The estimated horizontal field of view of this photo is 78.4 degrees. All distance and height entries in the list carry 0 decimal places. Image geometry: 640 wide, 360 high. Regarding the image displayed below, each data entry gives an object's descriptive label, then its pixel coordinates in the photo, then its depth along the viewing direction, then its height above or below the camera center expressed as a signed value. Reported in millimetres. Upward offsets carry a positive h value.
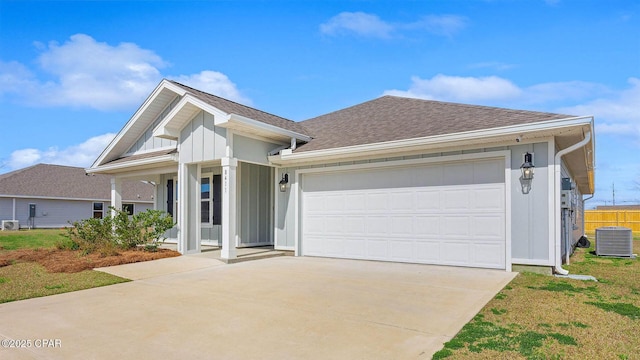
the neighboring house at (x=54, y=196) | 26109 -786
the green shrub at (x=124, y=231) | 11016 -1312
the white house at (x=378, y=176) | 8078 +240
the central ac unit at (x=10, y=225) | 24906 -2513
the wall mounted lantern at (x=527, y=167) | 7934 +375
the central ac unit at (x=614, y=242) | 11867 -1714
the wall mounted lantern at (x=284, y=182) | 11398 +100
